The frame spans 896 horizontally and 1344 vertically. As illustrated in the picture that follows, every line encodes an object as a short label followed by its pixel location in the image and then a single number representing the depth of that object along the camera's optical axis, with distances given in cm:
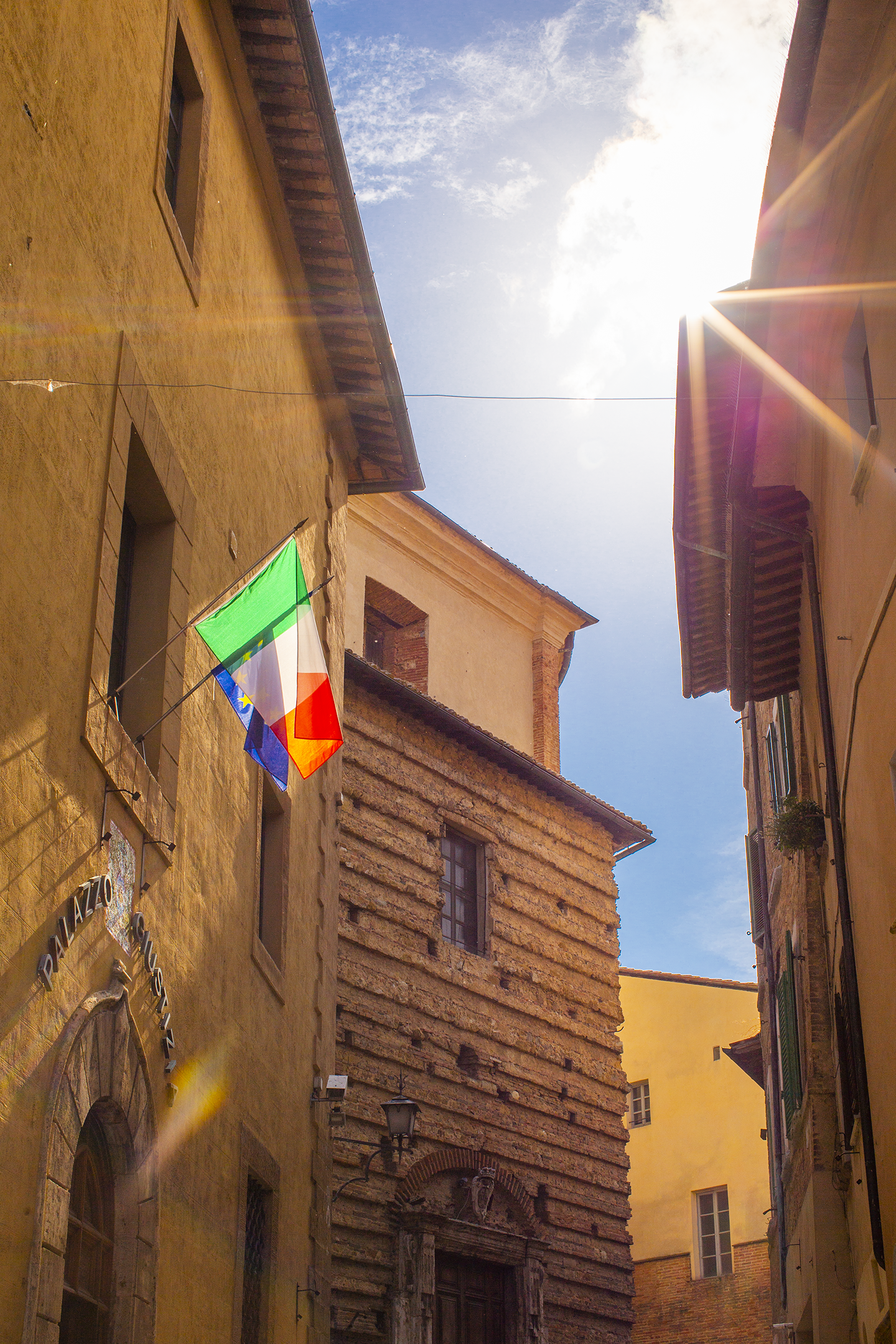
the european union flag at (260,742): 719
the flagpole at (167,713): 692
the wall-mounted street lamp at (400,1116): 1209
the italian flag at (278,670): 717
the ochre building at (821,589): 768
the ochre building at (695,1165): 2364
